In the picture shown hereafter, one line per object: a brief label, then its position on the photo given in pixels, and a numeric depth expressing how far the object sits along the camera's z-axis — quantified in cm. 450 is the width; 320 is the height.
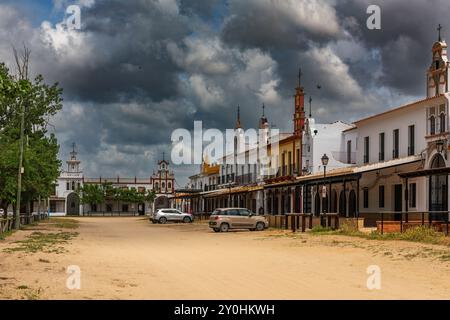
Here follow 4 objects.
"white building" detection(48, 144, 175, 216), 11531
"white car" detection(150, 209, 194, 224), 6331
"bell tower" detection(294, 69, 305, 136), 5825
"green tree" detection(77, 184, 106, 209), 10994
